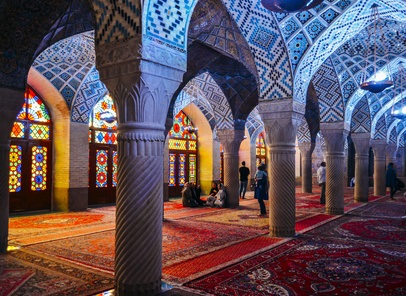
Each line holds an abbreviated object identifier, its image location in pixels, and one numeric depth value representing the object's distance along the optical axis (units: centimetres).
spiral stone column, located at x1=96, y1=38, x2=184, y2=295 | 330
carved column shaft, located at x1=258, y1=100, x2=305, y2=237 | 625
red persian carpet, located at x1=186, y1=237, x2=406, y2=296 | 367
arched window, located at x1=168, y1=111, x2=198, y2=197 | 1441
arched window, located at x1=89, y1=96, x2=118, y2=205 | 1125
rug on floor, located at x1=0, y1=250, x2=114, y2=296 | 363
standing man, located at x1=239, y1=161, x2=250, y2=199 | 1283
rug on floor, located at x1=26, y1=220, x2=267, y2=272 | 487
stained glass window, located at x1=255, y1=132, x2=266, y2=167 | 1917
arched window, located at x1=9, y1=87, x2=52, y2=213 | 945
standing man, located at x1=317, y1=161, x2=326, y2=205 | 1058
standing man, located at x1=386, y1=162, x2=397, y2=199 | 1347
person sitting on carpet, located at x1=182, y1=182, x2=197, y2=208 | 1087
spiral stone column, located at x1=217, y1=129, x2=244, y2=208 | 1061
